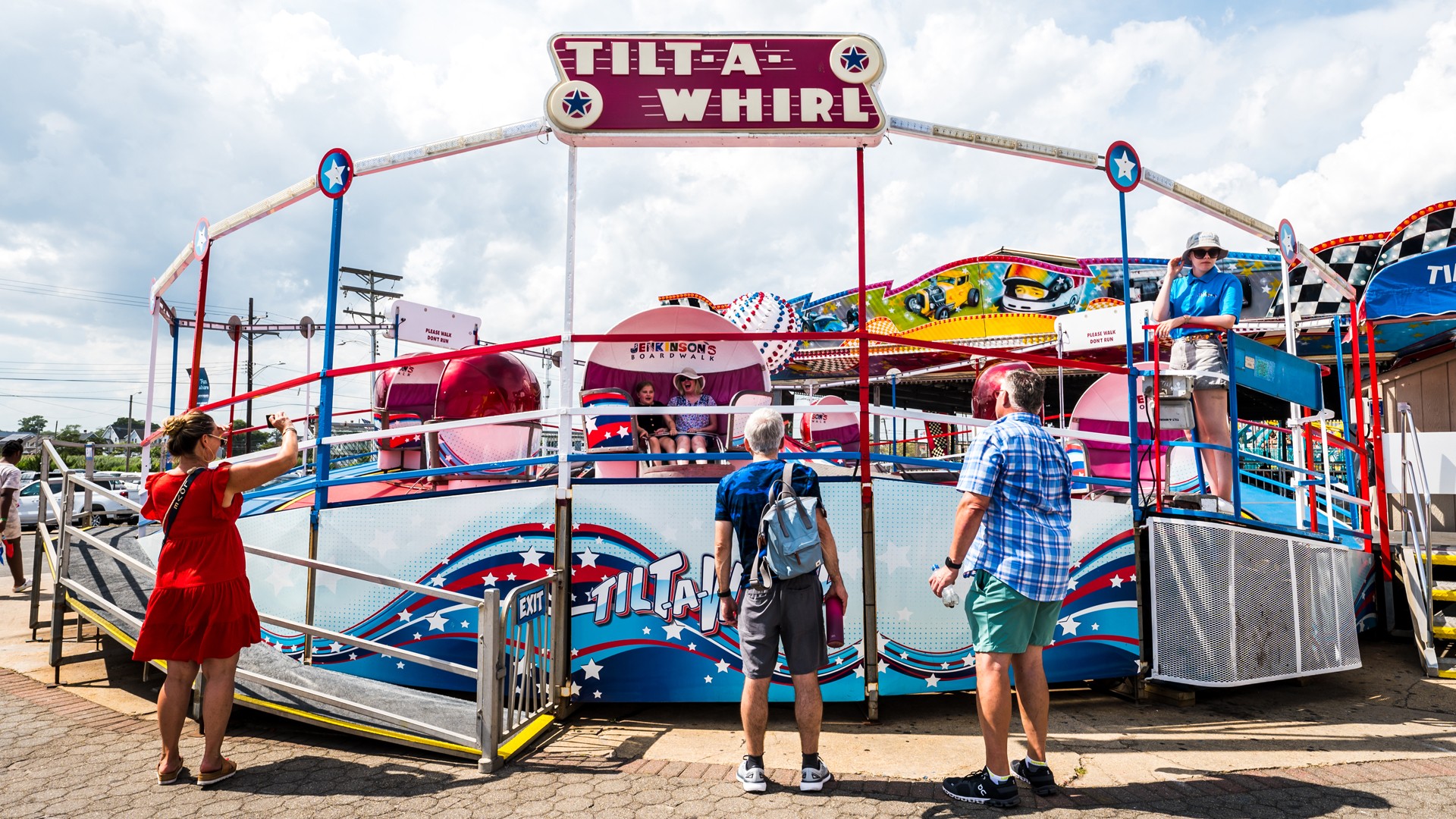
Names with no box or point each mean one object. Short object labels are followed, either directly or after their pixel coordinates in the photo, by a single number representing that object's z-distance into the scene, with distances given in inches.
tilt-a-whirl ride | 172.9
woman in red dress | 138.6
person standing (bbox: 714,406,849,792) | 135.7
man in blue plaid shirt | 129.7
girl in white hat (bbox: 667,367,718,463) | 249.8
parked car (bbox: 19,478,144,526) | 673.8
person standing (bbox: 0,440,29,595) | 324.5
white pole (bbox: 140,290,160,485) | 276.2
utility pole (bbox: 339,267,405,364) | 1133.6
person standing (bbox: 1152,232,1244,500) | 209.3
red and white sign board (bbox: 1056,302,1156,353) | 345.7
